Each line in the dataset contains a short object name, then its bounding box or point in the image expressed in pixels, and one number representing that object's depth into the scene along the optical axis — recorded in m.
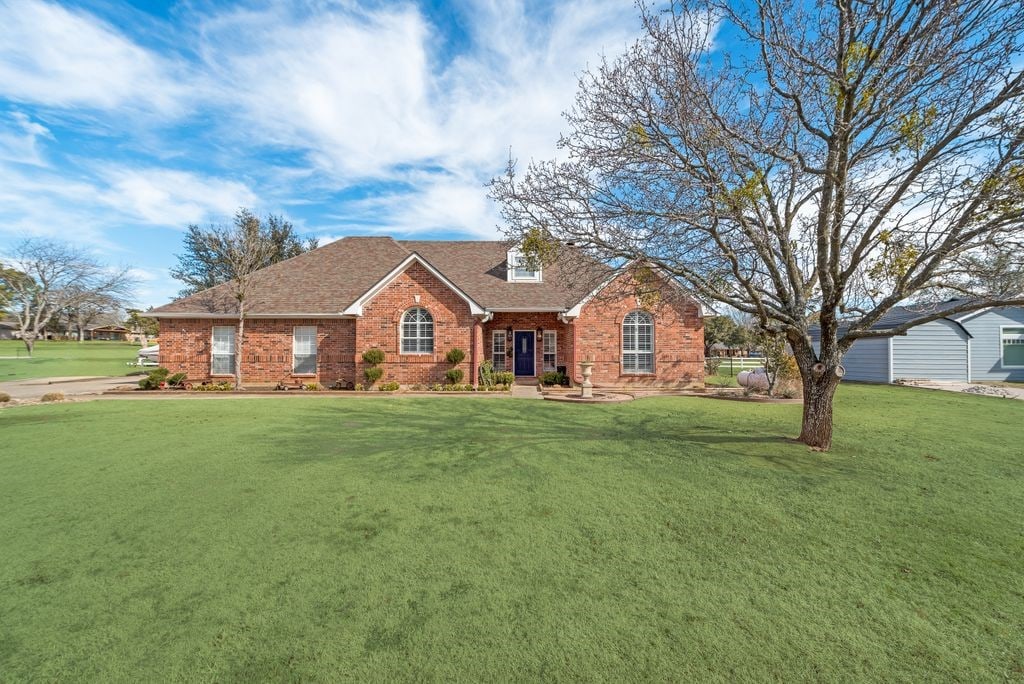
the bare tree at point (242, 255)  16.27
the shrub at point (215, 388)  15.18
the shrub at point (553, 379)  17.03
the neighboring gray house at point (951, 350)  19.86
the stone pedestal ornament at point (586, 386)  13.95
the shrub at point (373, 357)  15.91
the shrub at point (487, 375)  16.28
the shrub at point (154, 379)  15.38
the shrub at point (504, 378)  16.19
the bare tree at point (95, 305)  37.19
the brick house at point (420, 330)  16.48
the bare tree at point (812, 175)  5.69
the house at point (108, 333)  79.96
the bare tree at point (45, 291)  34.09
